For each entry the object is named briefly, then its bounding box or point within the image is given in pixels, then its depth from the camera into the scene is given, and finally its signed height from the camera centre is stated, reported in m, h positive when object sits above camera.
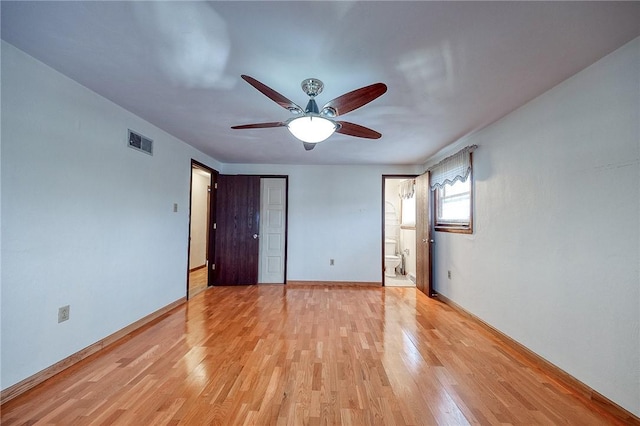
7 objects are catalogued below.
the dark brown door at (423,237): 4.15 -0.26
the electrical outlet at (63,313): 2.02 -0.76
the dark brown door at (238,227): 4.84 -0.17
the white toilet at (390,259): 5.54 -0.81
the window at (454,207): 3.36 +0.21
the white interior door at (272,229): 5.01 -0.21
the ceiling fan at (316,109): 1.64 +0.76
